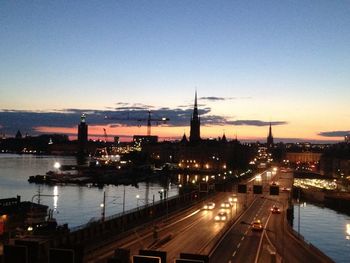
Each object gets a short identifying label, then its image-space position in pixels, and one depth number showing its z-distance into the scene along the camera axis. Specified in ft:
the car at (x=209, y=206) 188.20
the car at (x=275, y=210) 183.46
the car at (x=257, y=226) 135.23
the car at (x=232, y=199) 215.92
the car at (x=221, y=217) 156.66
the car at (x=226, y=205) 191.40
